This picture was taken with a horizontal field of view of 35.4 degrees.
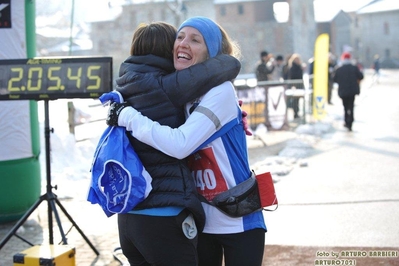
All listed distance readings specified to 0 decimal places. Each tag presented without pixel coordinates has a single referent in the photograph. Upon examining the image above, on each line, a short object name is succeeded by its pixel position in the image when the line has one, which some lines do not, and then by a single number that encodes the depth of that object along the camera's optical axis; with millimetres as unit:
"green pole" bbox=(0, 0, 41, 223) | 6812
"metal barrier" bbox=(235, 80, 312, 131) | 14859
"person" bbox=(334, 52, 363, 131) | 14992
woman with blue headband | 2896
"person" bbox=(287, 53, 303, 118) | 19062
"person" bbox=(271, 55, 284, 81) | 21391
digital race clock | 5145
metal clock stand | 5301
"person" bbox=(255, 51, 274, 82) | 18406
